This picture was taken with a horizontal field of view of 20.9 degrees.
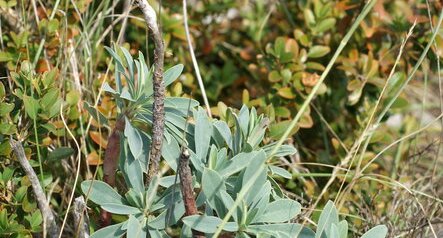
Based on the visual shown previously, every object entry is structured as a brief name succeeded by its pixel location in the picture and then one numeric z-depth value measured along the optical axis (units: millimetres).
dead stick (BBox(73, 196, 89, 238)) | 1049
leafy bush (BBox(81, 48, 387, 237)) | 991
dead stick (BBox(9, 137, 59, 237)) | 1080
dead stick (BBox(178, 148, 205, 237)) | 981
